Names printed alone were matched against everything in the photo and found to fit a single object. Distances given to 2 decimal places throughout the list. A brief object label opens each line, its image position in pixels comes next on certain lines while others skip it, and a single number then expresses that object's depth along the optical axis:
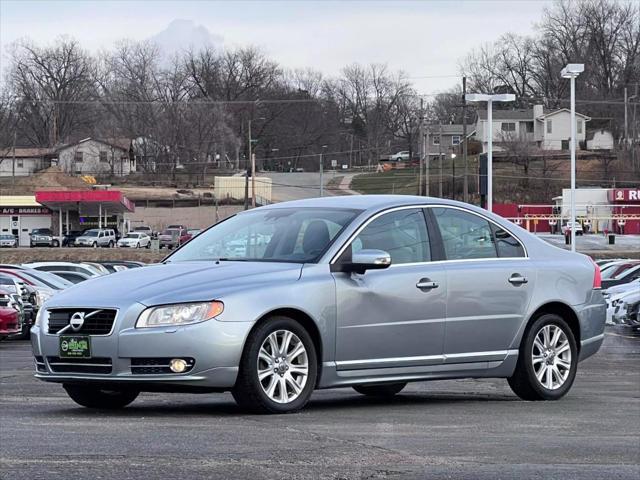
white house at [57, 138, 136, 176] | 116.19
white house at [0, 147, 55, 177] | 117.62
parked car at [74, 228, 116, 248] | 77.50
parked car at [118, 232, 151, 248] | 76.75
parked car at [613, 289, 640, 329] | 24.11
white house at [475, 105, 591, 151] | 121.62
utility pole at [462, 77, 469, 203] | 68.73
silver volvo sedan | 8.22
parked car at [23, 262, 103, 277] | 33.84
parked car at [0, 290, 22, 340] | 21.34
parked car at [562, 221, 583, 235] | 73.12
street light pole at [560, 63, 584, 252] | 38.09
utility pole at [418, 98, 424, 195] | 92.34
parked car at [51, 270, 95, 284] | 32.78
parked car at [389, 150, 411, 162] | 139.25
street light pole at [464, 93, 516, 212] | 41.16
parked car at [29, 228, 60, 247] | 79.81
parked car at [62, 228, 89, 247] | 79.44
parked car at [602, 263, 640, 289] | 32.84
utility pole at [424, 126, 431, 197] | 93.39
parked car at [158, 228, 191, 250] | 78.31
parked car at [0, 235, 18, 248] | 80.69
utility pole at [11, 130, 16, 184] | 110.19
